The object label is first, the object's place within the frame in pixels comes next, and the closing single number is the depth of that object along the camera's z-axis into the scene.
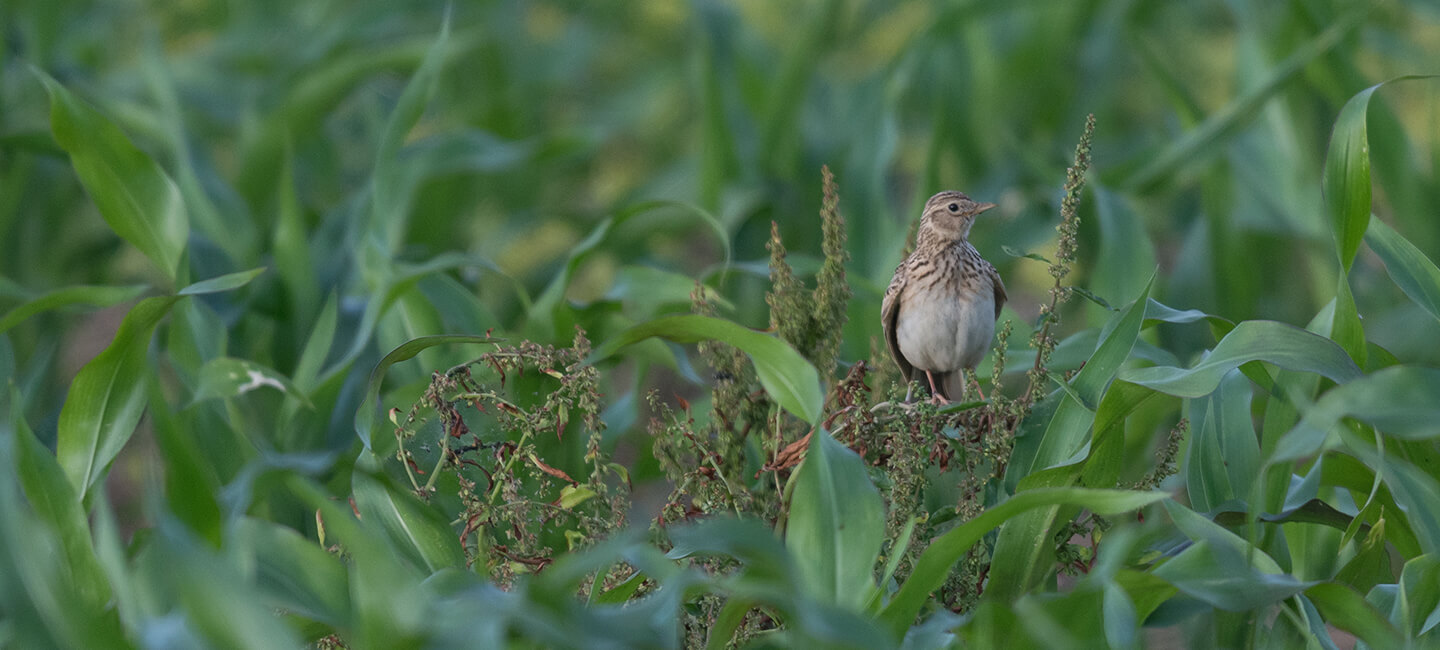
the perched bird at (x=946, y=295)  11.97
